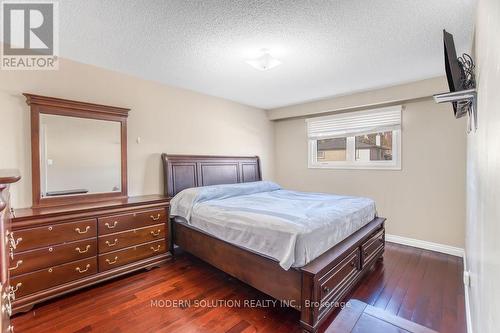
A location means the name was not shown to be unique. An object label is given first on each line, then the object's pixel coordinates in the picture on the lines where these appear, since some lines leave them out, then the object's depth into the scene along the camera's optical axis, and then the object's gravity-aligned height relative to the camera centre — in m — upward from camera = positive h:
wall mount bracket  1.42 +0.40
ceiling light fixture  2.41 +1.09
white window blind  3.66 +0.69
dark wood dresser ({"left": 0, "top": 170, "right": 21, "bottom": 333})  0.71 -0.25
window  3.68 +0.41
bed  1.77 -0.73
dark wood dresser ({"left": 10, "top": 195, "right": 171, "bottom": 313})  1.98 -0.80
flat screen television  1.44 +0.62
